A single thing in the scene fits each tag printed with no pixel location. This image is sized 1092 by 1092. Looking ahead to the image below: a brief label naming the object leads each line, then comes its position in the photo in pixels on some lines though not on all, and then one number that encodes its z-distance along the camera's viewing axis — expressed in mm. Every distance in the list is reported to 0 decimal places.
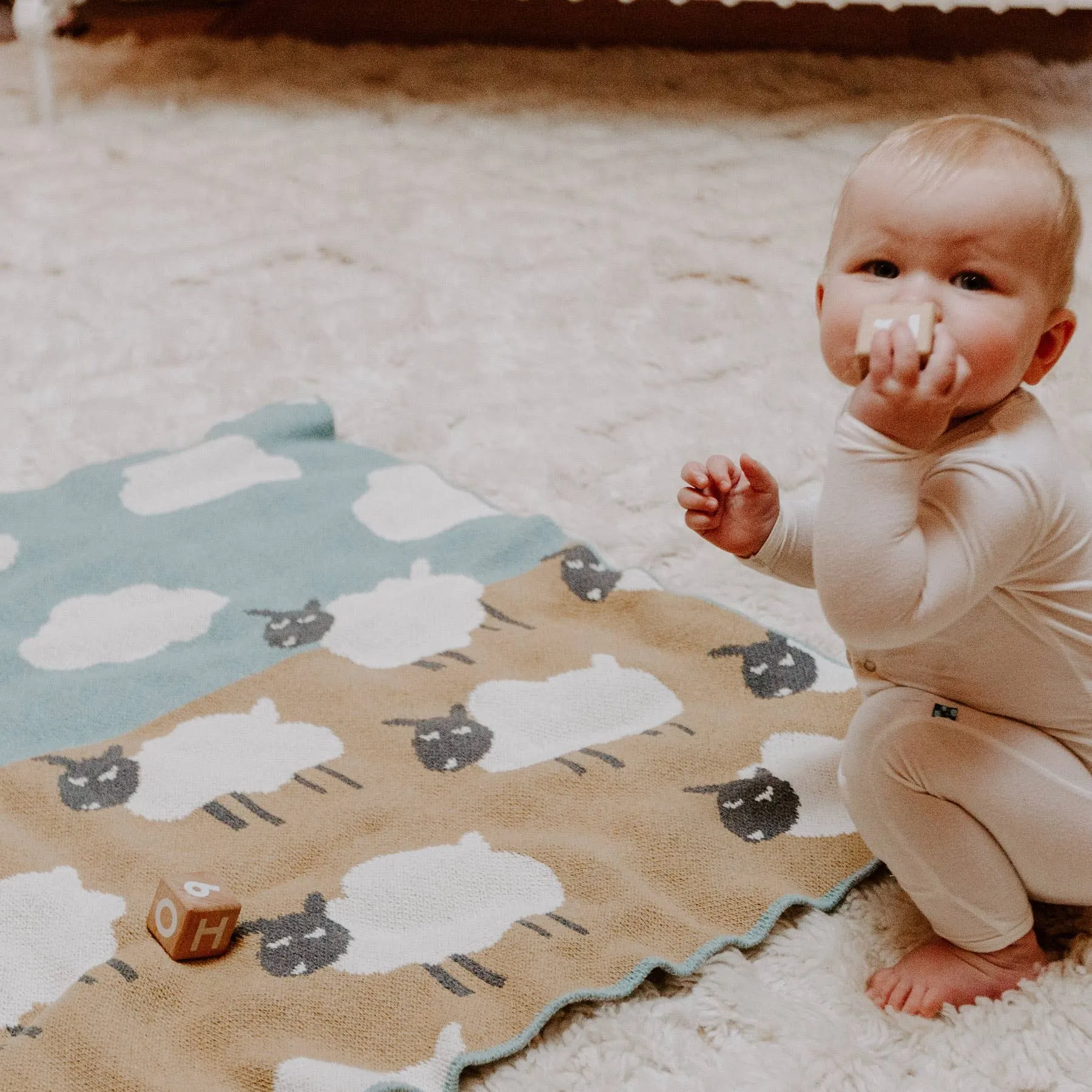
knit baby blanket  1500
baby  1423
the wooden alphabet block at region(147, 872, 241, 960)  1510
